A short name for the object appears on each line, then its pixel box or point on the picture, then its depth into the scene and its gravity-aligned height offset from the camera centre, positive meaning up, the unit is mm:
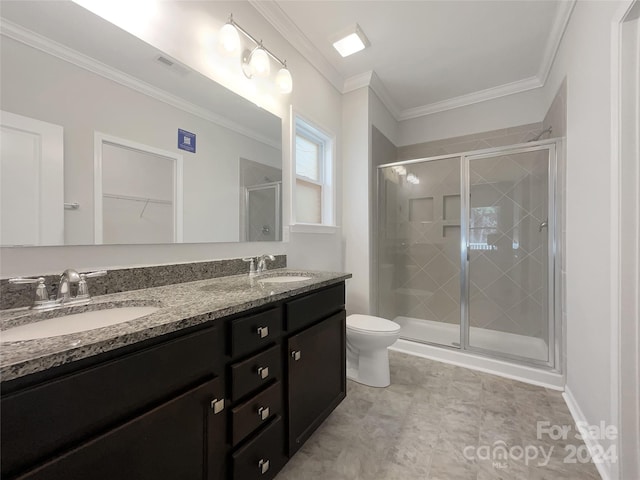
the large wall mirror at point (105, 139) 860 +413
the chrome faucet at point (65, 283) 864 -139
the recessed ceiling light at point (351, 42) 1906 +1482
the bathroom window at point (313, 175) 2199 +574
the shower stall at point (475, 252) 2209 -125
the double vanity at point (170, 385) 511 -379
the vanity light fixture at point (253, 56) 1420 +1075
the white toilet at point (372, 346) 1859 -773
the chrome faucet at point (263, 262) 1662 -140
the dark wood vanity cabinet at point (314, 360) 1176 -599
